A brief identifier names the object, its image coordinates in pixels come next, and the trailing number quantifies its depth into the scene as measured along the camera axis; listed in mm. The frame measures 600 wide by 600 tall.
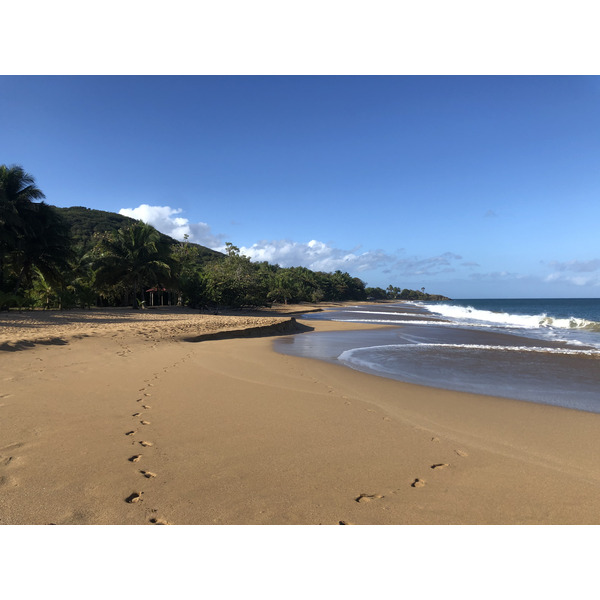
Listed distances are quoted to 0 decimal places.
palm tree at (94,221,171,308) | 28594
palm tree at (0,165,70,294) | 22031
